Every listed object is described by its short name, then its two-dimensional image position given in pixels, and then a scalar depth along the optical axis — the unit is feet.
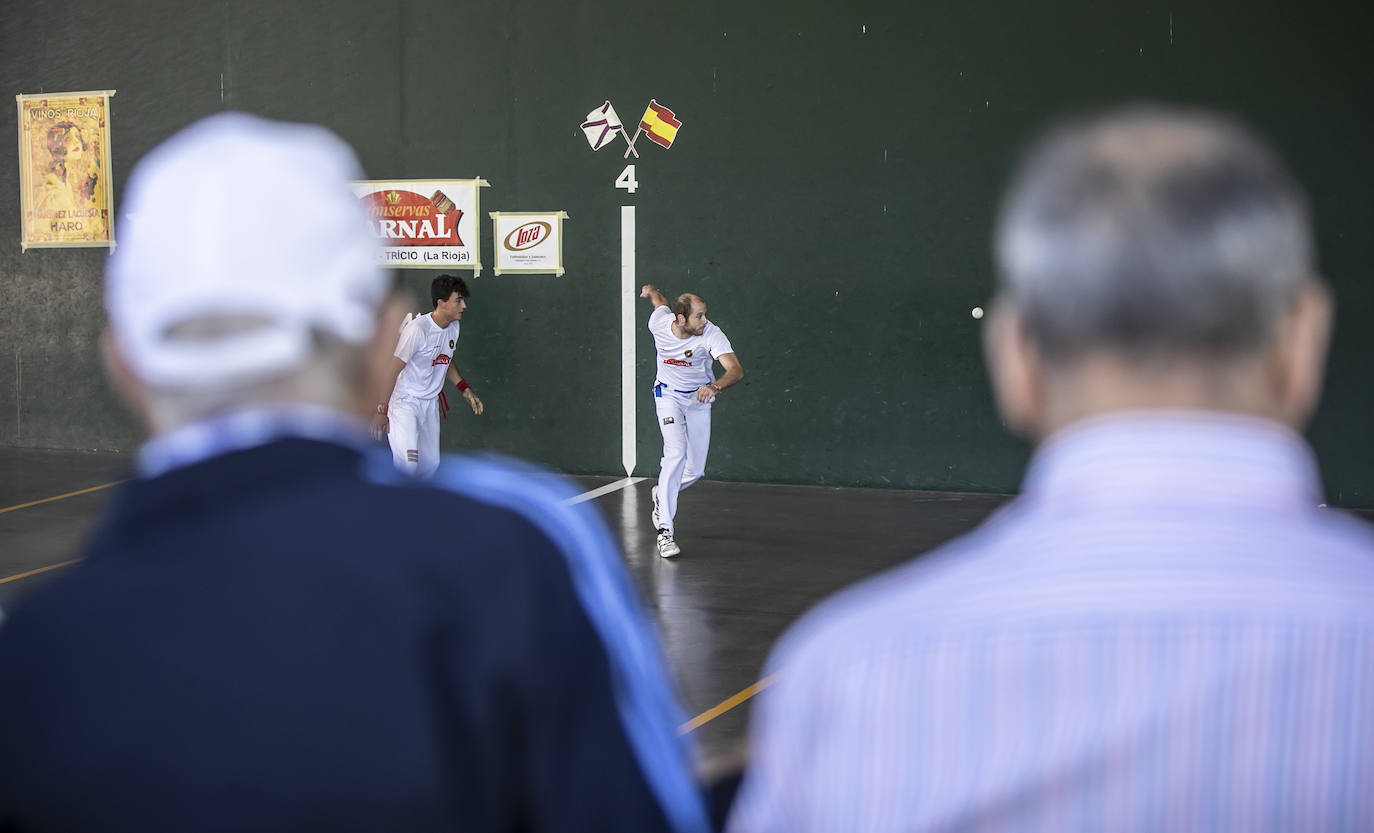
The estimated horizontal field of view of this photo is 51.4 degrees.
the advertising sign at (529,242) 40.14
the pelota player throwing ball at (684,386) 30.81
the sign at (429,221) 41.14
